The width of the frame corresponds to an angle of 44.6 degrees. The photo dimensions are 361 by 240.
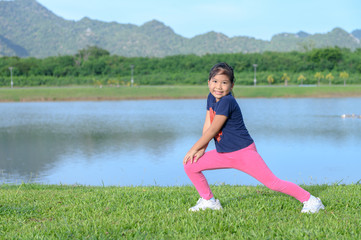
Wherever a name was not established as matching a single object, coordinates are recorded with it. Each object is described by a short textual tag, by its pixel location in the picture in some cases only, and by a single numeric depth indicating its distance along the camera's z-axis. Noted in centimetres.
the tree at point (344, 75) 5766
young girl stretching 373
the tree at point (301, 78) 5809
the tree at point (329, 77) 5717
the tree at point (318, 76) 5716
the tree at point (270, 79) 5739
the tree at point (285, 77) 5882
